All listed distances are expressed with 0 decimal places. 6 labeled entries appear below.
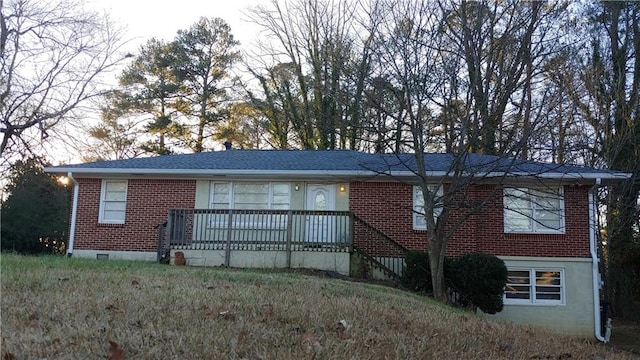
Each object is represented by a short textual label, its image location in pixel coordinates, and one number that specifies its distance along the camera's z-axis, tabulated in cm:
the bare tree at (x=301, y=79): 2850
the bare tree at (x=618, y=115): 2030
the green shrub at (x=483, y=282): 1256
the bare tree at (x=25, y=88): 2241
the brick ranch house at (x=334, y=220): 1456
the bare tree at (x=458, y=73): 1206
